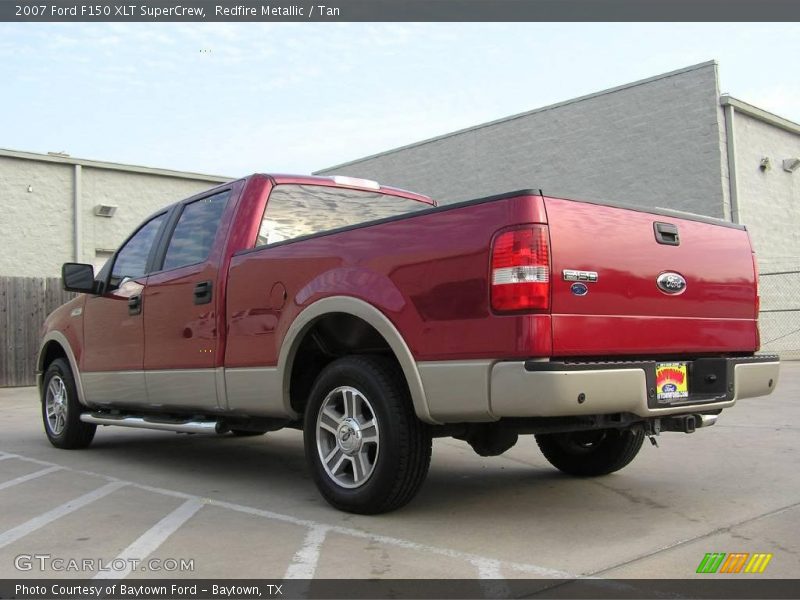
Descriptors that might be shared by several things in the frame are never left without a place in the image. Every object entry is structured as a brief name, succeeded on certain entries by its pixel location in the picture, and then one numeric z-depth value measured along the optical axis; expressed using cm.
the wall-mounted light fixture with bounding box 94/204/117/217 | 1972
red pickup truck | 379
